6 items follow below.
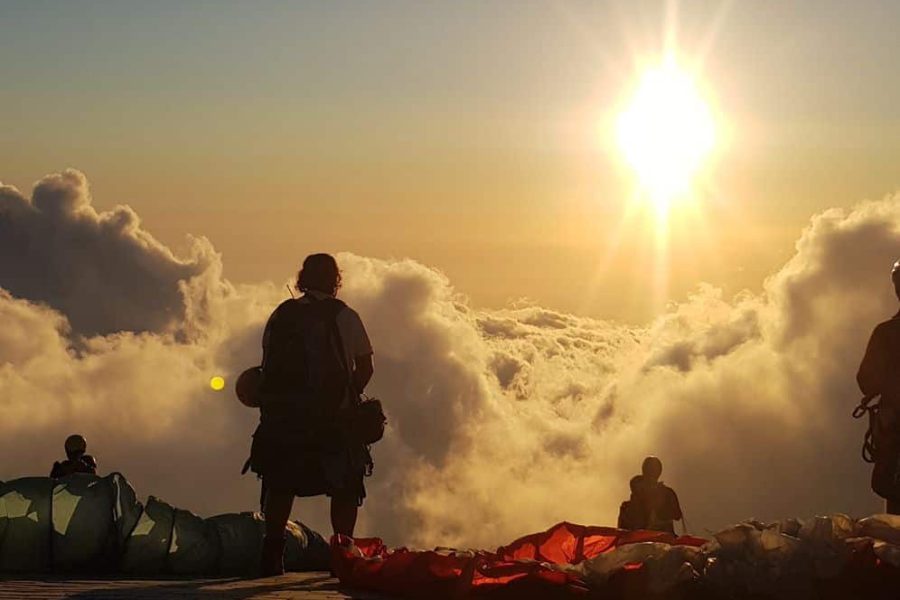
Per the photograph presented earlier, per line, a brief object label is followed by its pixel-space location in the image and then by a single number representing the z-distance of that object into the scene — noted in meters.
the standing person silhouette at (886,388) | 10.39
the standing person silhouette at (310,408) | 10.92
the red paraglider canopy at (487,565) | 8.37
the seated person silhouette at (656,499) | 14.27
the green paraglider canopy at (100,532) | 10.96
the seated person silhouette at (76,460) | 14.34
